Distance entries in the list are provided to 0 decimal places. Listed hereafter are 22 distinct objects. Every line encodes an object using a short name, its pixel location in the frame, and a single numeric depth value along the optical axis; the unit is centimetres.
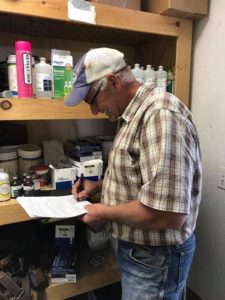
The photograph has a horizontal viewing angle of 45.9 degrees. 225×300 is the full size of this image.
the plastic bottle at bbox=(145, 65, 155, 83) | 121
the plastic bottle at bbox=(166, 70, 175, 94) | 126
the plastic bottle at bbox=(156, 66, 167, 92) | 120
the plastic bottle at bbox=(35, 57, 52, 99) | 101
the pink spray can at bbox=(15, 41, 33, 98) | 94
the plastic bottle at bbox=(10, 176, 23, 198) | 103
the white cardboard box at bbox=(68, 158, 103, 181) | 117
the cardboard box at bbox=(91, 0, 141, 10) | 108
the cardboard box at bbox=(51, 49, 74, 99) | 103
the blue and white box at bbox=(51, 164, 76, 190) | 112
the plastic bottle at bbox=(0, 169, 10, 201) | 99
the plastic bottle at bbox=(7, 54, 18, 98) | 96
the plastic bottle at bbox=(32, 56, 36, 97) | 100
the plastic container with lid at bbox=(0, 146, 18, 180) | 109
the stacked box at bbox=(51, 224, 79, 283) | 115
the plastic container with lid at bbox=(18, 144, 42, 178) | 116
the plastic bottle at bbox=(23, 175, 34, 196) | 105
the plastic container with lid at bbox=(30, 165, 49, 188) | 112
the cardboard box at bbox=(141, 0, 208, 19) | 111
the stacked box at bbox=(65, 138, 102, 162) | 119
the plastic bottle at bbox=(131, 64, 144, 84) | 119
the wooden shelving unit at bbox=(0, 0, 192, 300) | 94
